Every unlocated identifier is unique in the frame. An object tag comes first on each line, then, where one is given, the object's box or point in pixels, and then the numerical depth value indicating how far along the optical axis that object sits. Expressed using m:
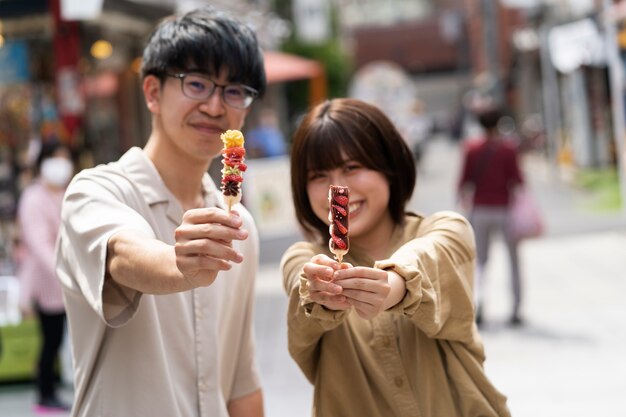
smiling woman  2.58
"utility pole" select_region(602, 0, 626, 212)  13.06
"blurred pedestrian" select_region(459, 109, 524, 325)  8.71
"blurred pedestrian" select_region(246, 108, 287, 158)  14.95
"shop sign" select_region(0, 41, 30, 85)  9.62
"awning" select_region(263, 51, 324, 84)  16.72
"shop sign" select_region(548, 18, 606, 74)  18.12
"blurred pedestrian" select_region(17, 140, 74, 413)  6.80
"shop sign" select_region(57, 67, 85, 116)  9.23
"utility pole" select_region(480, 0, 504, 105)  26.52
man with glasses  2.31
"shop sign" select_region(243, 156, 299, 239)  13.27
